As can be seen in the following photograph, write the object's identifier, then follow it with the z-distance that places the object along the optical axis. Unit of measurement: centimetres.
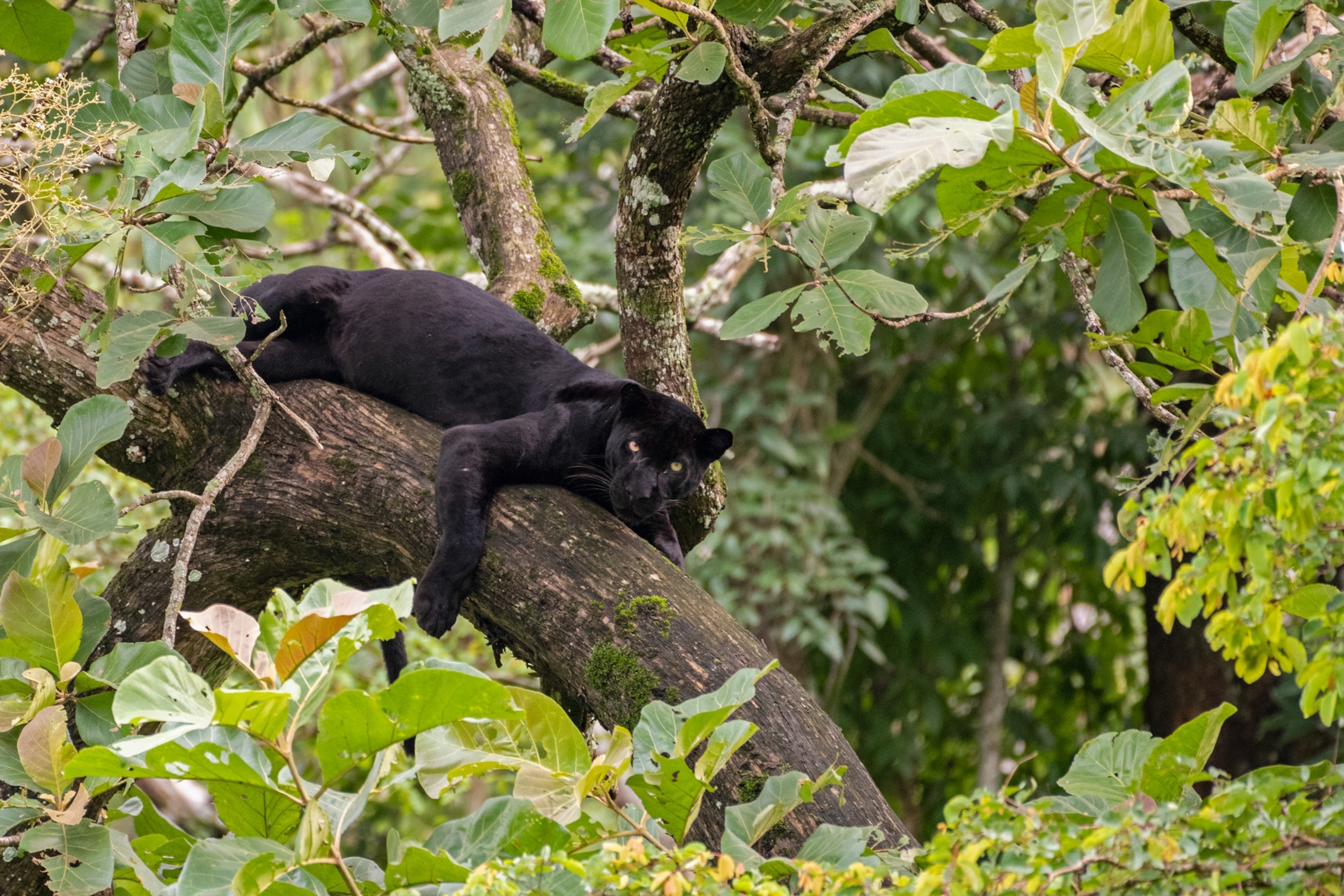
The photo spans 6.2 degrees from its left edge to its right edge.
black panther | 2098
